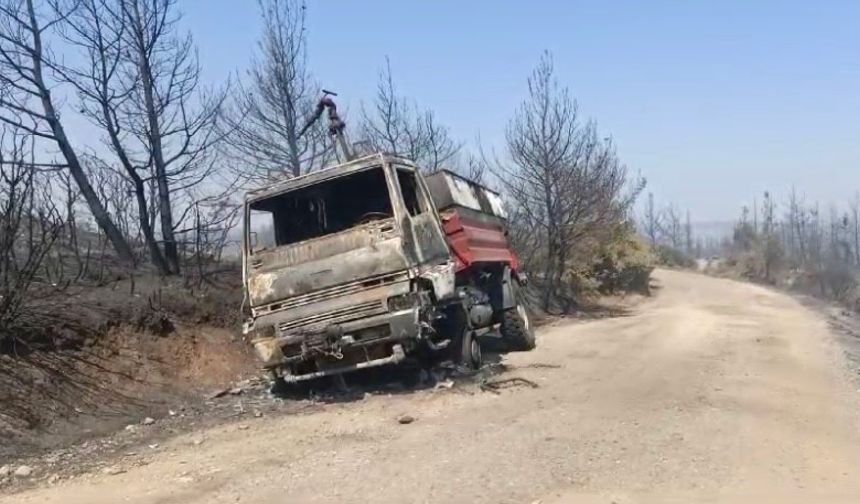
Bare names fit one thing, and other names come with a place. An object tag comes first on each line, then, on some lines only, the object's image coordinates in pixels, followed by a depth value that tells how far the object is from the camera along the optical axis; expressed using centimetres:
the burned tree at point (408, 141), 2362
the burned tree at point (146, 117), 1429
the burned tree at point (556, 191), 2439
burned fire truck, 921
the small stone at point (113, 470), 675
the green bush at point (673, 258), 6564
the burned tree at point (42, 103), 1324
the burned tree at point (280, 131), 1981
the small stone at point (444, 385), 955
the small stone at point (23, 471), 675
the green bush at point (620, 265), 3130
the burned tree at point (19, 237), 902
